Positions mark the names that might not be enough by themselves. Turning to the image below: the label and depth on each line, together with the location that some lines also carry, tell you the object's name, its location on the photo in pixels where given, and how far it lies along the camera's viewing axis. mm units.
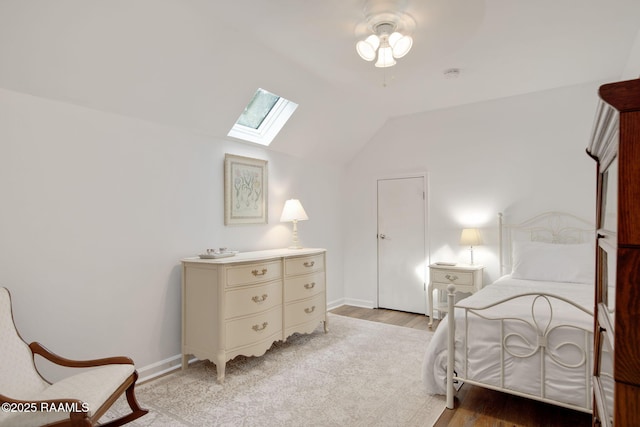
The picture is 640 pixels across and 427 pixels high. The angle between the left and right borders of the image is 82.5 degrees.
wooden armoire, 686
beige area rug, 2301
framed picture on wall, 3594
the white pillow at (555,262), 3336
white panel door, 4781
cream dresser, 2846
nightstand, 4020
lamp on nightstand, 4082
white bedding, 2078
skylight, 3781
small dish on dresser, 3060
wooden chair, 1621
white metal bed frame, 2039
